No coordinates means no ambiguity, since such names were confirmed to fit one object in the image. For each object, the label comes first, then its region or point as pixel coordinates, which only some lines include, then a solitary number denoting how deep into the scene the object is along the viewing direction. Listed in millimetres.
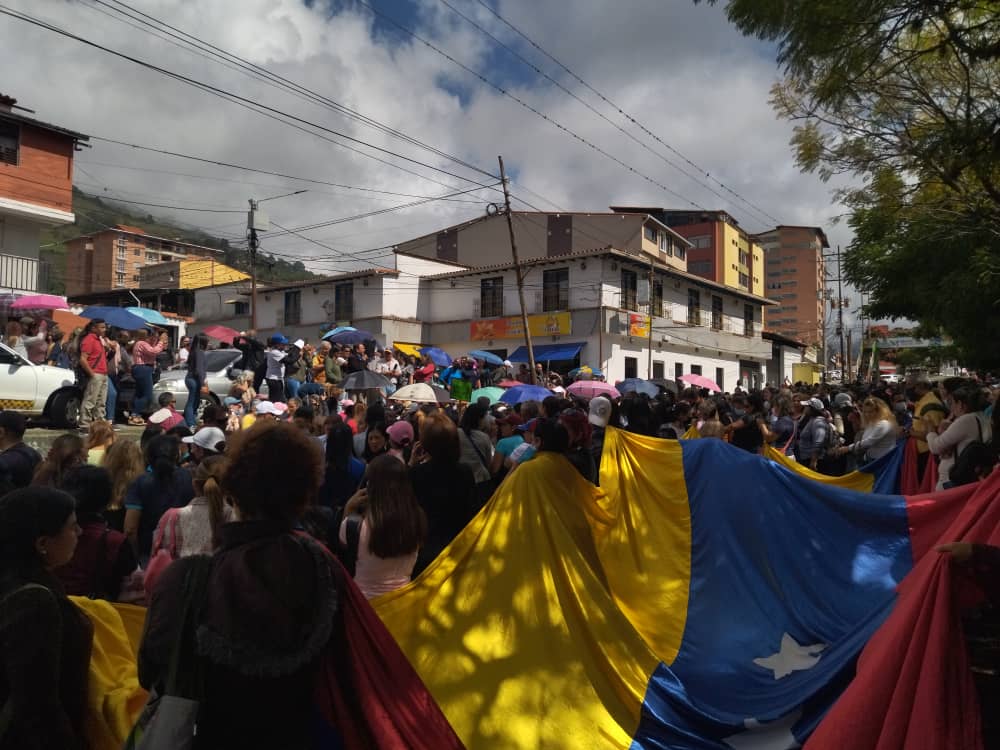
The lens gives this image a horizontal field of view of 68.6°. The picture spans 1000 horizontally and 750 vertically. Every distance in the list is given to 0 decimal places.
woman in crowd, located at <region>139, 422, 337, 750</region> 2117
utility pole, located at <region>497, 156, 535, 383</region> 25516
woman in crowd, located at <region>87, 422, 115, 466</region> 6070
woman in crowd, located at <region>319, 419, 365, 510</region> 6117
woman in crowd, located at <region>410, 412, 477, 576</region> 5031
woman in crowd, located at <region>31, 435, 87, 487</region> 4773
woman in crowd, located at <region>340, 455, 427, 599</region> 4043
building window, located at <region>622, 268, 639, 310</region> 38125
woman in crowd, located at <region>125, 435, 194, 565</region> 4875
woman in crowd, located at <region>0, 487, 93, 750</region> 2158
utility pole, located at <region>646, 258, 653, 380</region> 36497
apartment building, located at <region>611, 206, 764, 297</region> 66312
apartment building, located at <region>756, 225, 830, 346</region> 100062
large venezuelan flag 4027
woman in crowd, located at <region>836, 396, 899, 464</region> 8781
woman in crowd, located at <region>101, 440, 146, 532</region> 5055
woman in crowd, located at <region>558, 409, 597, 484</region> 5852
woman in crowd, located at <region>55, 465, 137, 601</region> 3484
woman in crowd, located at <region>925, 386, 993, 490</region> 6391
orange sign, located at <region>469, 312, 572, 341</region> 37875
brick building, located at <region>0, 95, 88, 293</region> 25516
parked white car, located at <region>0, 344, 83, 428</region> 12008
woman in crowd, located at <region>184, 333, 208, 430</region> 14062
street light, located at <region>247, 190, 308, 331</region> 32375
